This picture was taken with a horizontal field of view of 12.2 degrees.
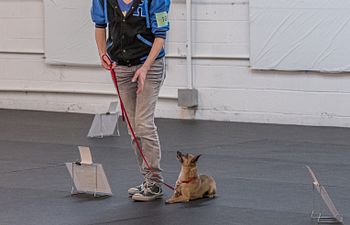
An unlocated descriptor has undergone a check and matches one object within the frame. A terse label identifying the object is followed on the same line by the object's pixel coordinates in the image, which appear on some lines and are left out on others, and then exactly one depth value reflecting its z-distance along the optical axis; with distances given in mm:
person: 10769
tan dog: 10897
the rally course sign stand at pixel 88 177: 11480
